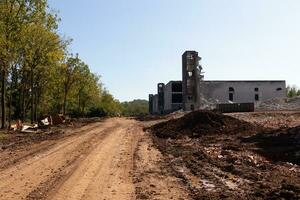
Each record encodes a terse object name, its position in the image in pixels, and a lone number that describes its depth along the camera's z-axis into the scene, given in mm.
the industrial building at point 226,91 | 77420
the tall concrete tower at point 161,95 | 94546
